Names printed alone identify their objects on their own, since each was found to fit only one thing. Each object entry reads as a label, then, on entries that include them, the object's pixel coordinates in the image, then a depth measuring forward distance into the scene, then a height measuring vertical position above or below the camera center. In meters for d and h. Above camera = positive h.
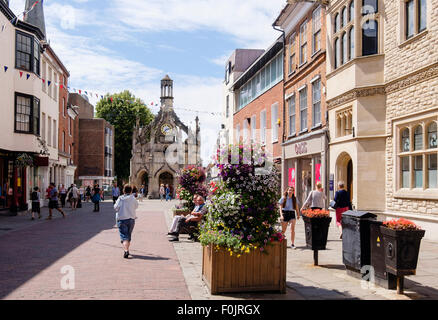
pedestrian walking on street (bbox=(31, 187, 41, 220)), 21.27 -1.35
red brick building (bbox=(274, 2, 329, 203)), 19.92 +3.46
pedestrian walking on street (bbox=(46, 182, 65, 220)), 21.69 -1.28
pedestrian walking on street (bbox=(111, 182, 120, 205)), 29.40 -1.23
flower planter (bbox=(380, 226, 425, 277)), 6.69 -1.08
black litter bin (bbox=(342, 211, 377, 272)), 7.83 -1.09
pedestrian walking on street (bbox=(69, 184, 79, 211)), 30.34 -1.55
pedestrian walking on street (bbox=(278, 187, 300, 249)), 12.44 -0.92
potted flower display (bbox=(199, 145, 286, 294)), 7.00 -0.89
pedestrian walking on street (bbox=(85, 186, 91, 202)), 45.67 -2.07
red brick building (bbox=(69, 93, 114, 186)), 63.53 +3.44
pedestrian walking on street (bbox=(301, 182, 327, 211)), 13.91 -0.79
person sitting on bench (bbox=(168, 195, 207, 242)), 12.61 -1.36
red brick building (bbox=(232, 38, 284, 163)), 26.66 +4.54
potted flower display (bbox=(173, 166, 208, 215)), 16.86 -0.52
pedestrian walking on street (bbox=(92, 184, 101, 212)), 28.16 -1.48
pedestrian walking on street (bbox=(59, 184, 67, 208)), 33.19 -1.55
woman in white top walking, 10.87 -0.96
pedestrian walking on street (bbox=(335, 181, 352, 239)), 14.00 -0.79
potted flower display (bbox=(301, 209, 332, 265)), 9.30 -1.10
